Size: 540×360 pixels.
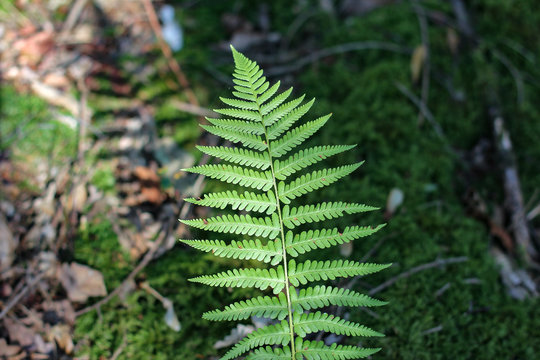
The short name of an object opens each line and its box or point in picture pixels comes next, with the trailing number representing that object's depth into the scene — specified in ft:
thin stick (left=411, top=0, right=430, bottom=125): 11.11
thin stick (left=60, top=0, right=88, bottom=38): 12.52
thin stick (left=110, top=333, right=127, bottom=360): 7.20
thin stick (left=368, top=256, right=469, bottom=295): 7.70
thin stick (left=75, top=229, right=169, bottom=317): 7.70
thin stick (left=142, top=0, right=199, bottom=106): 11.10
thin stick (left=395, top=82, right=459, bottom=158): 10.60
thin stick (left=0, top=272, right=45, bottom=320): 7.57
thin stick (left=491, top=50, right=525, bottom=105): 11.57
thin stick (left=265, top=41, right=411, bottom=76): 12.03
